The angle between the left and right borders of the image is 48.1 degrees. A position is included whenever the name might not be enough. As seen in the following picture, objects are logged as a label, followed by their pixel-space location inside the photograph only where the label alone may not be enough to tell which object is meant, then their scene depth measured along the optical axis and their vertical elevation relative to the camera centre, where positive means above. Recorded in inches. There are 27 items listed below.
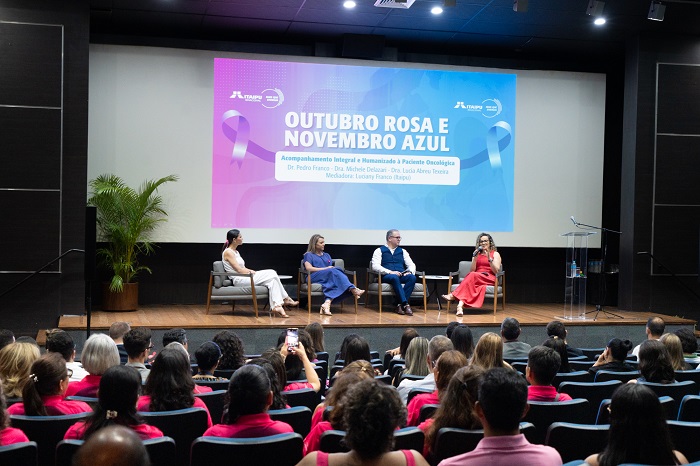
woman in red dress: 372.8 -26.6
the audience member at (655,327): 224.7 -29.8
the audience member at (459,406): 113.6 -27.3
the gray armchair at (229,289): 343.9 -32.7
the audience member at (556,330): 224.8 -31.3
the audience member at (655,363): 163.0 -29.1
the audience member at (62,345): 169.0 -28.8
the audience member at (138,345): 174.4 -29.5
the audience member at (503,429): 87.9 -24.1
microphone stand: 410.1 -28.0
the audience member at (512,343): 217.2 -34.1
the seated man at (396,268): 371.2 -23.9
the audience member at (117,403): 108.7 -26.7
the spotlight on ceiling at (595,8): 326.0 +89.4
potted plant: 361.1 -7.0
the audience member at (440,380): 134.7 -28.0
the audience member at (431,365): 153.2 -29.7
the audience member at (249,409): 107.4 -26.7
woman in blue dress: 363.3 -27.8
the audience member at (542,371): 140.5 -27.2
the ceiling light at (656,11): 332.2 +90.7
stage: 317.1 -45.2
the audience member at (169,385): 130.6 -28.8
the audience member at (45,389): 123.7 -28.5
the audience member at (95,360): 152.6 -29.0
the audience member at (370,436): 83.7 -23.4
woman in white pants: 347.3 -26.9
